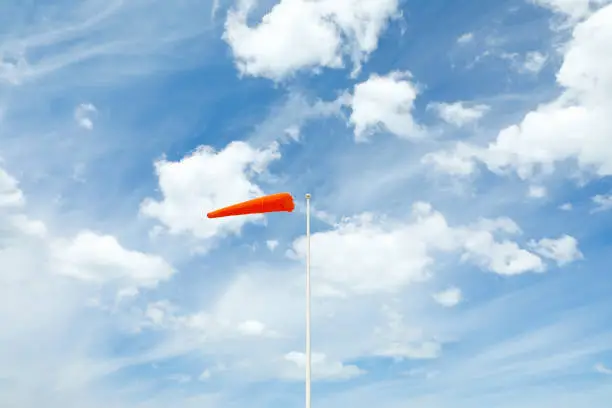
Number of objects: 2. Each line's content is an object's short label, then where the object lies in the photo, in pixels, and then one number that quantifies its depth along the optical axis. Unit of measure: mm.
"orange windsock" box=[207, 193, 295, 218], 50094
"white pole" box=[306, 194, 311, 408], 45688
